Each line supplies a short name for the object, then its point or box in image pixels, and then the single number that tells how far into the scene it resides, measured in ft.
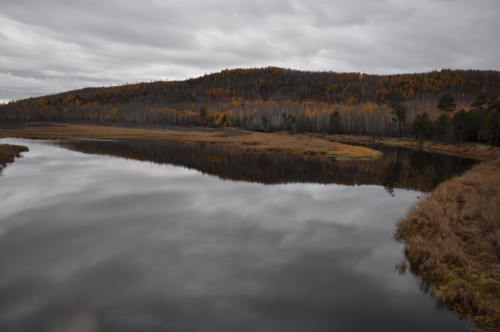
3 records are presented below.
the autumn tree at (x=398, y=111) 334.44
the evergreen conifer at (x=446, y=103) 308.60
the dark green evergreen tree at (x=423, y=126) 285.23
